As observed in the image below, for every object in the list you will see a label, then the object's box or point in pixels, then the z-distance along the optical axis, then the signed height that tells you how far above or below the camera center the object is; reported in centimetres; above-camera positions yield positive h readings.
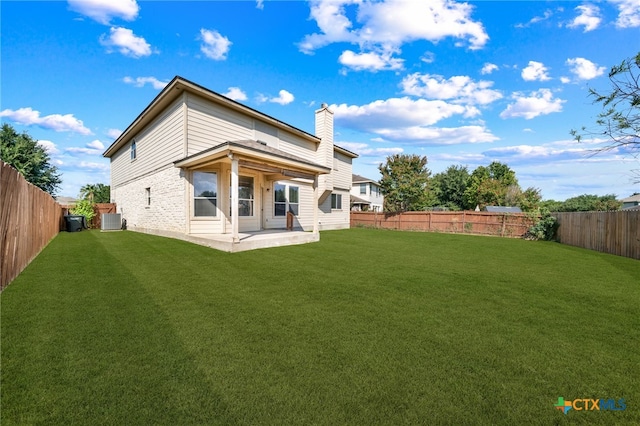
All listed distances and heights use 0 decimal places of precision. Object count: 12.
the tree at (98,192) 2256 +159
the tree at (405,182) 2094 +208
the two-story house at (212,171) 955 +148
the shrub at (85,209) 1627 -2
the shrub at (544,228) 1415 -94
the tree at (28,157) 2233 +432
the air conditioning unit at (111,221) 1483 -66
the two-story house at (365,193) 3931 +241
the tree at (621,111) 709 +261
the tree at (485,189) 3633 +272
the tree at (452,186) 4238 +360
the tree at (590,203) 3058 +79
